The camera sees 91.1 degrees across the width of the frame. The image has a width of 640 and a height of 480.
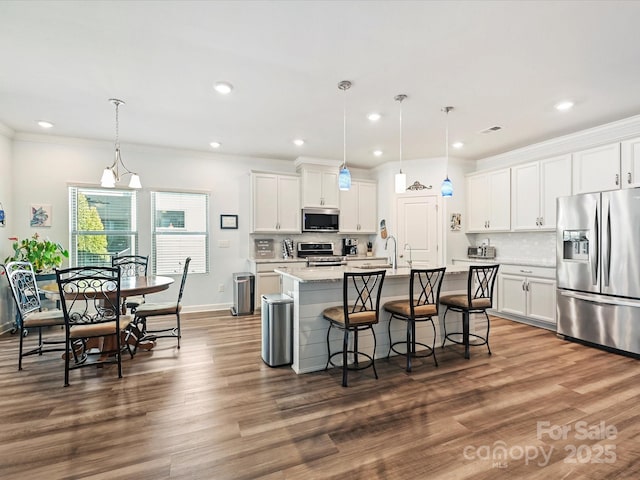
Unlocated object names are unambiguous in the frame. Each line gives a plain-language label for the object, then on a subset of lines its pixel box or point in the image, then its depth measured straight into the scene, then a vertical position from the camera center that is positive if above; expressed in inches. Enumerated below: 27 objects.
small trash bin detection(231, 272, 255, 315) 207.6 -36.1
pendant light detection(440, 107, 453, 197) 144.1 +24.8
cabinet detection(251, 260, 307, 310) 213.2 -26.4
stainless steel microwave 232.5 +15.2
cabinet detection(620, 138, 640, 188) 147.1 +35.7
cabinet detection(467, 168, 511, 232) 207.5 +26.5
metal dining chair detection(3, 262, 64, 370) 121.8 -28.9
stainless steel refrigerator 136.2 -13.7
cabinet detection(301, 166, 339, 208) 230.2 +39.5
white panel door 229.6 +7.8
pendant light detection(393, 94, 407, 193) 132.6 +25.4
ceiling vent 168.4 +60.0
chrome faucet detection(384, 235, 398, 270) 145.1 -10.6
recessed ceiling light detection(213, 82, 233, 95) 120.6 +59.8
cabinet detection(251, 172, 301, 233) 219.3 +26.3
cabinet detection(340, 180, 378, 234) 245.6 +25.2
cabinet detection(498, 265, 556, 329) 174.7 -32.0
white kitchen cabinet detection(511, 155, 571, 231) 177.2 +29.0
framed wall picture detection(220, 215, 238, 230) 223.6 +12.8
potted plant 165.8 -7.4
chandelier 136.2 +29.3
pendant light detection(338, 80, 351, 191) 119.9 +28.1
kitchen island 120.1 -27.8
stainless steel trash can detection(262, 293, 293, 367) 124.8 -36.8
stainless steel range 228.4 -11.7
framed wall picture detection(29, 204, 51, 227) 182.7 +14.3
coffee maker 252.8 -6.1
